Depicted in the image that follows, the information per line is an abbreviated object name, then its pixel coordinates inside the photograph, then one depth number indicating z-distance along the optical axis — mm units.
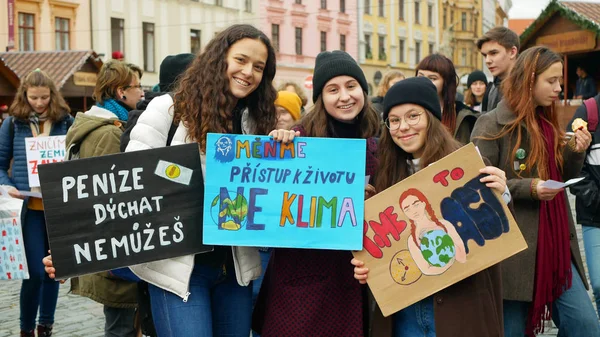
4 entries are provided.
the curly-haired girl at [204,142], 3266
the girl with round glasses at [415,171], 3170
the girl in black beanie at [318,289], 3326
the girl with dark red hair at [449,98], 5289
